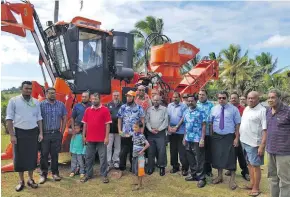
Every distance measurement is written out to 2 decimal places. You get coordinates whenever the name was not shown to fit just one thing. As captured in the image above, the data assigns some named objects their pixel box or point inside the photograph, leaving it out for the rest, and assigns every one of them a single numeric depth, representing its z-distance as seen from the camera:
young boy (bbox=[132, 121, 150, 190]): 5.16
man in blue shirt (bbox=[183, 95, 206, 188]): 5.47
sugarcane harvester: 6.09
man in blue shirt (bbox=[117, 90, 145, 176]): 5.62
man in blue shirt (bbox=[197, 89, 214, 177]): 5.58
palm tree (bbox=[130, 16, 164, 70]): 25.54
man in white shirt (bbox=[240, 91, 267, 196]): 4.75
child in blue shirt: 5.74
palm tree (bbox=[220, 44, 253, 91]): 26.42
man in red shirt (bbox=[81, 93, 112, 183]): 5.42
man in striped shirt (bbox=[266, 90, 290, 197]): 4.03
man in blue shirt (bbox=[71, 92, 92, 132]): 5.73
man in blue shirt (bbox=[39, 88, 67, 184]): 5.37
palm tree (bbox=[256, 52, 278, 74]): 31.65
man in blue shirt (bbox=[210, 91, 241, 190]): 5.23
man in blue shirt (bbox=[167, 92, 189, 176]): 6.00
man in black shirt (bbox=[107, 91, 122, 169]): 6.06
